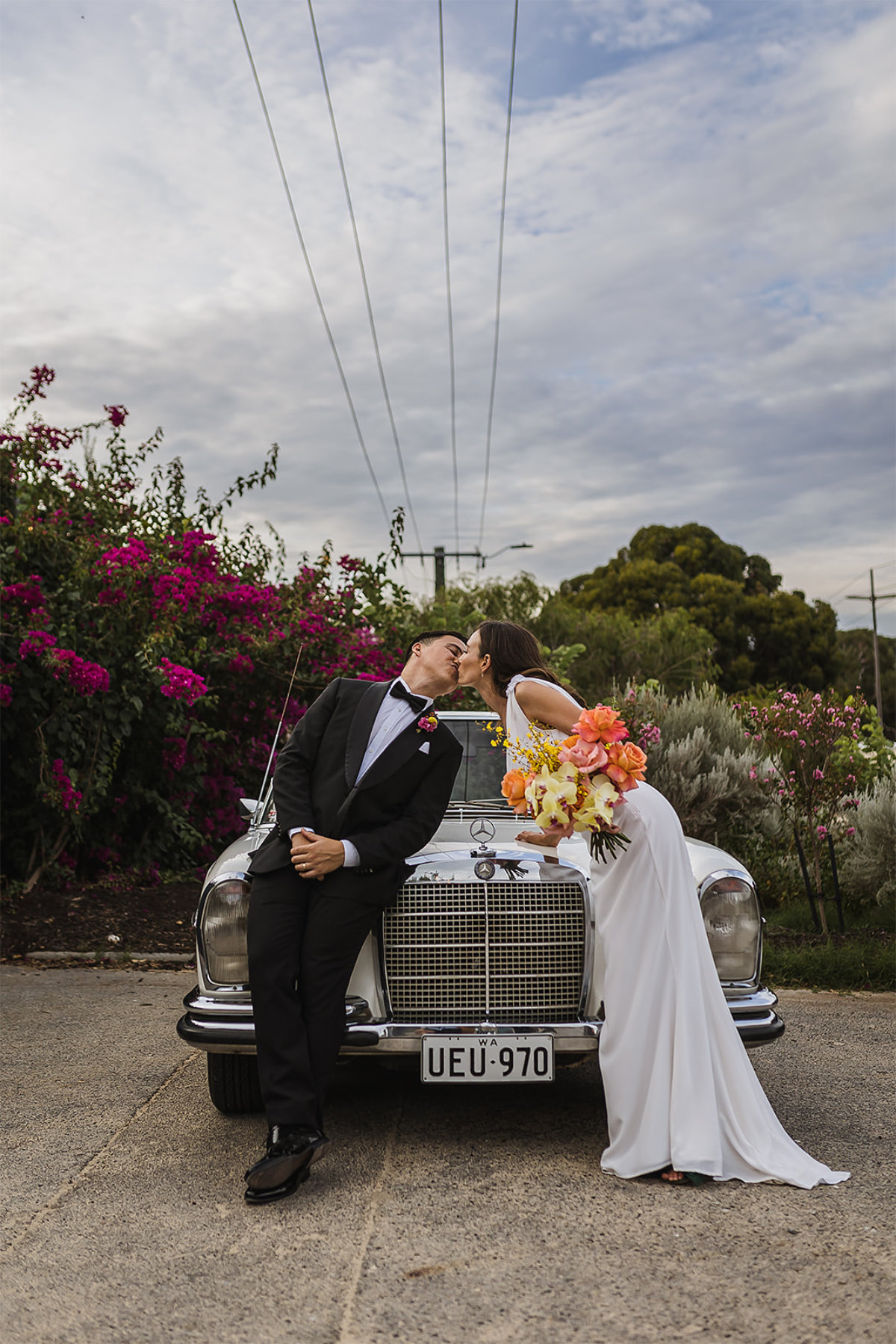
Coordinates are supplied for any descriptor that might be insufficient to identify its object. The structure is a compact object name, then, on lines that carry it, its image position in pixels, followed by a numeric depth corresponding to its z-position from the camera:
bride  3.60
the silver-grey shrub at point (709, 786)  9.66
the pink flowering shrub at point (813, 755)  7.75
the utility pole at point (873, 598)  51.19
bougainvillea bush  8.34
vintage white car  3.86
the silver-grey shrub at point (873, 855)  8.35
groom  3.64
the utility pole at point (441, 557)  26.03
